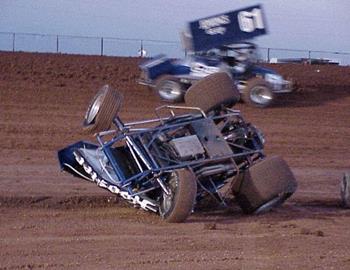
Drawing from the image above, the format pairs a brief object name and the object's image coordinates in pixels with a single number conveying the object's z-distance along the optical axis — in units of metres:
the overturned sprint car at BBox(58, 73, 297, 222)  12.29
